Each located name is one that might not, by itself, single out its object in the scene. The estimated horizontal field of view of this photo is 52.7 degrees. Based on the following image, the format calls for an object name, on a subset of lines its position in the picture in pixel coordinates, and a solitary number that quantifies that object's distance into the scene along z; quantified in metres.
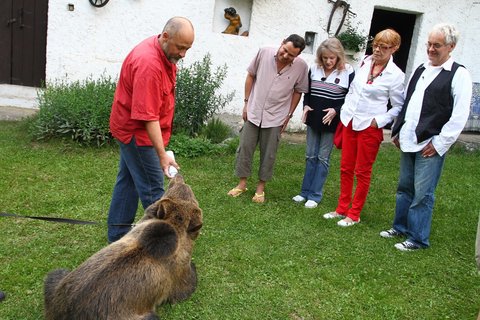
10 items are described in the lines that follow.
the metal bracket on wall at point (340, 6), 9.94
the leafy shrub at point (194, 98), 8.39
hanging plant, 9.93
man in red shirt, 3.68
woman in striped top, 5.78
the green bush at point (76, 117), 7.52
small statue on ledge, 9.52
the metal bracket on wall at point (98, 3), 8.83
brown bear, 3.04
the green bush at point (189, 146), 7.87
